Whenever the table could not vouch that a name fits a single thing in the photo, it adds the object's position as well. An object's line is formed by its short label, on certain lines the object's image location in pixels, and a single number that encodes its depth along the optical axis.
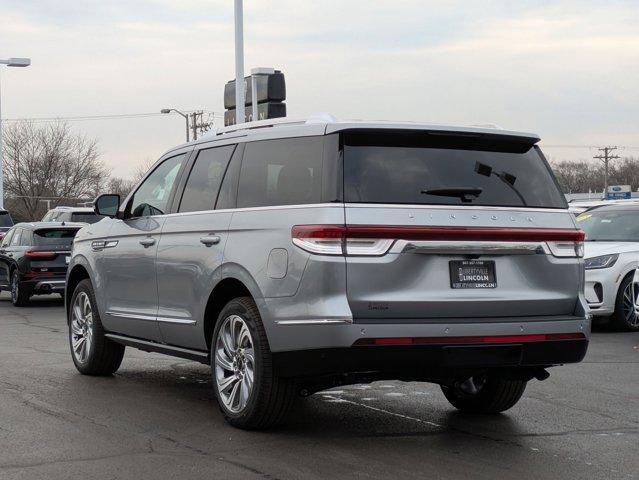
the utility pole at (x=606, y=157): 123.81
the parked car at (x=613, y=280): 14.05
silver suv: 6.22
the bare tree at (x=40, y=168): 74.44
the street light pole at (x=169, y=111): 49.85
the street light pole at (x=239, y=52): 22.28
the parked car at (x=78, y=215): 26.51
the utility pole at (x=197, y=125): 81.75
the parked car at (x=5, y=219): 34.63
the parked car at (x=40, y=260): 19.84
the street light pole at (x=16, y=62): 37.22
